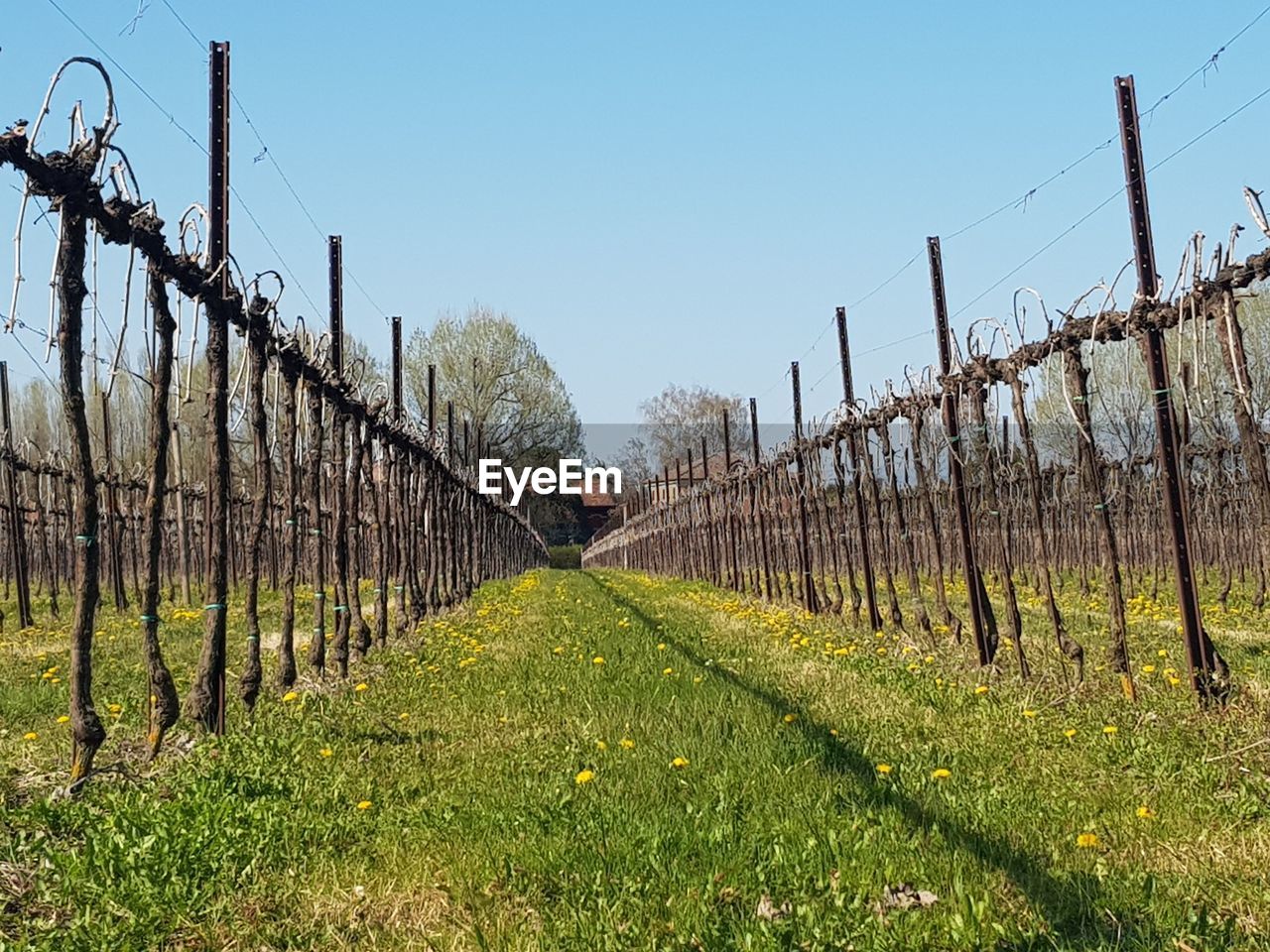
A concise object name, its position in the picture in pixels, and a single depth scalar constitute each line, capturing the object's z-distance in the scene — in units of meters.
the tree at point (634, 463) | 93.79
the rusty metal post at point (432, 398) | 27.33
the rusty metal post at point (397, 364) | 18.59
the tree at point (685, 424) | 88.25
